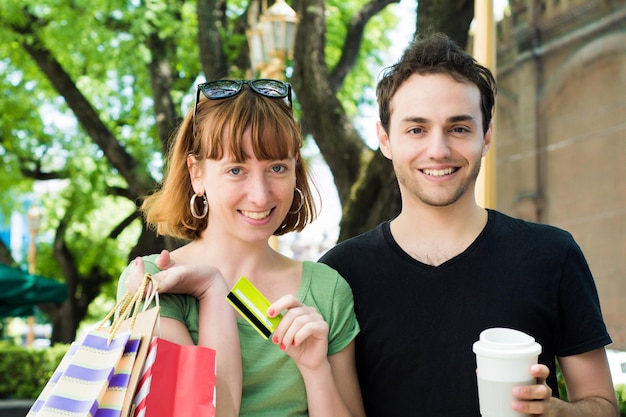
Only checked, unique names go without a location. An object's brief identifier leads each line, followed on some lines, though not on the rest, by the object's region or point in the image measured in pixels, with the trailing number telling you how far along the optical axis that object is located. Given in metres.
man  2.91
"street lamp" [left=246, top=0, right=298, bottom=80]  9.21
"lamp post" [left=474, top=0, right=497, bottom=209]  6.01
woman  2.46
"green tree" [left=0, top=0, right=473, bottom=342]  8.82
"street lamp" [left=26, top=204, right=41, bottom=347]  19.91
